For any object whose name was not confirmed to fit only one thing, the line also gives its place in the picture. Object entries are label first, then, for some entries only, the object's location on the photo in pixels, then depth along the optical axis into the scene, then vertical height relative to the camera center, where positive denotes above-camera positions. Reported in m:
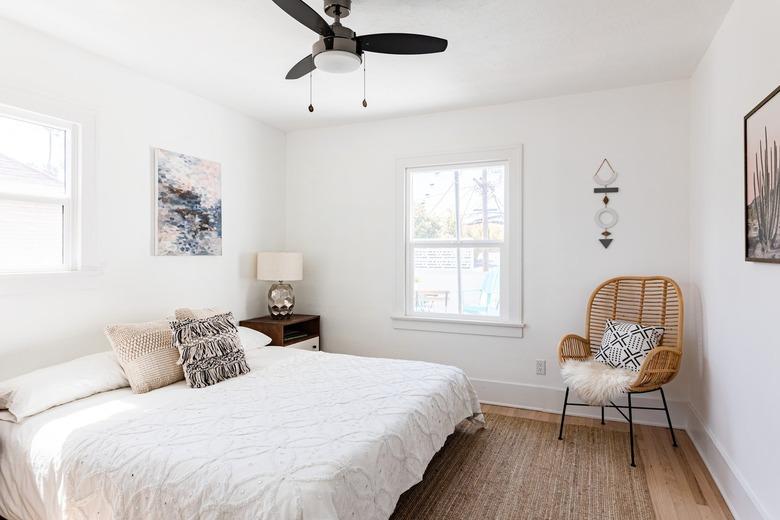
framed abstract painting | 3.37 +0.43
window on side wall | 2.56 +0.40
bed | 1.58 -0.76
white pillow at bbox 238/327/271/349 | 3.50 -0.62
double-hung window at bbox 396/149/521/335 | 3.87 +0.18
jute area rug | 2.27 -1.24
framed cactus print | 1.80 +0.32
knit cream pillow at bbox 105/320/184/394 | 2.53 -0.54
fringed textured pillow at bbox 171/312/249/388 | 2.66 -0.55
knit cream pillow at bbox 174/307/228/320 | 3.08 -0.37
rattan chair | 3.22 -0.37
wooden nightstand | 3.93 -0.64
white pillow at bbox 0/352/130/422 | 2.17 -0.63
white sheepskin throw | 2.77 -0.76
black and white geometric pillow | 3.03 -0.58
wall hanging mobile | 3.52 +0.47
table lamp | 4.11 -0.14
